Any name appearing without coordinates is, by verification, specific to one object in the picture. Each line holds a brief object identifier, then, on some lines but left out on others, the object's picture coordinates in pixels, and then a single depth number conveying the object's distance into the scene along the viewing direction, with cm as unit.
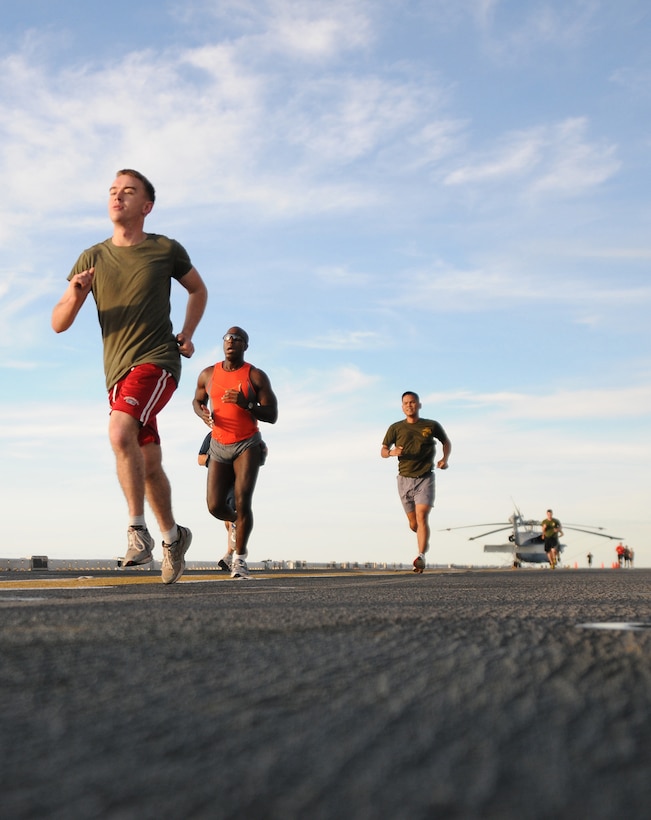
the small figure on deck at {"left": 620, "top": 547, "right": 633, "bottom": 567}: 6182
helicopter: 7206
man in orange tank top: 722
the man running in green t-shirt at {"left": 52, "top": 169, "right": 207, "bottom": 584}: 489
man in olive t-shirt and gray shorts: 1115
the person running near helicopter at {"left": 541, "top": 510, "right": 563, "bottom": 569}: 2573
